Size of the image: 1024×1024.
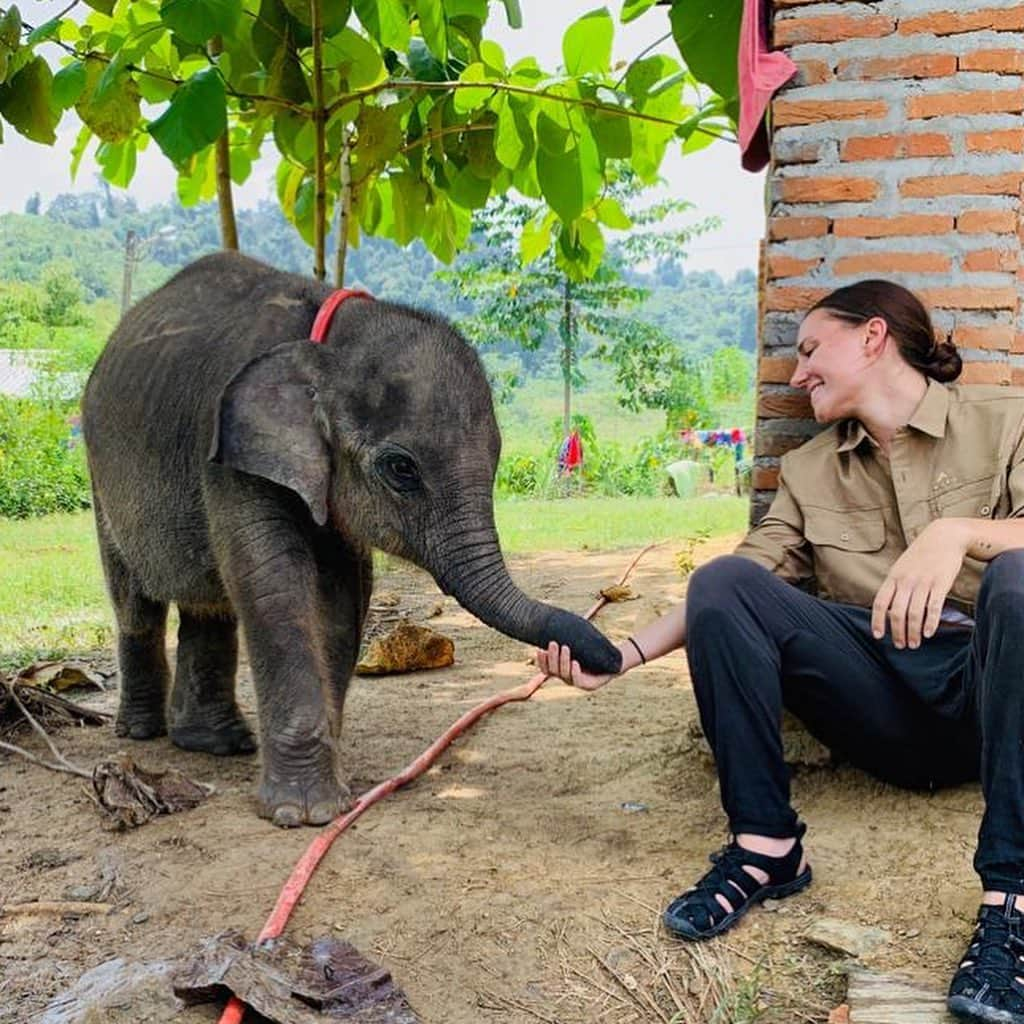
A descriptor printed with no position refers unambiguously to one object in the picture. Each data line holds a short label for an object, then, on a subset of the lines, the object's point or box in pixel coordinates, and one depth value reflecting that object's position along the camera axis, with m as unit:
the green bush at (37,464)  15.82
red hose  3.06
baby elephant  3.86
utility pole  25.86
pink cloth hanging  3.71
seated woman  2.67
